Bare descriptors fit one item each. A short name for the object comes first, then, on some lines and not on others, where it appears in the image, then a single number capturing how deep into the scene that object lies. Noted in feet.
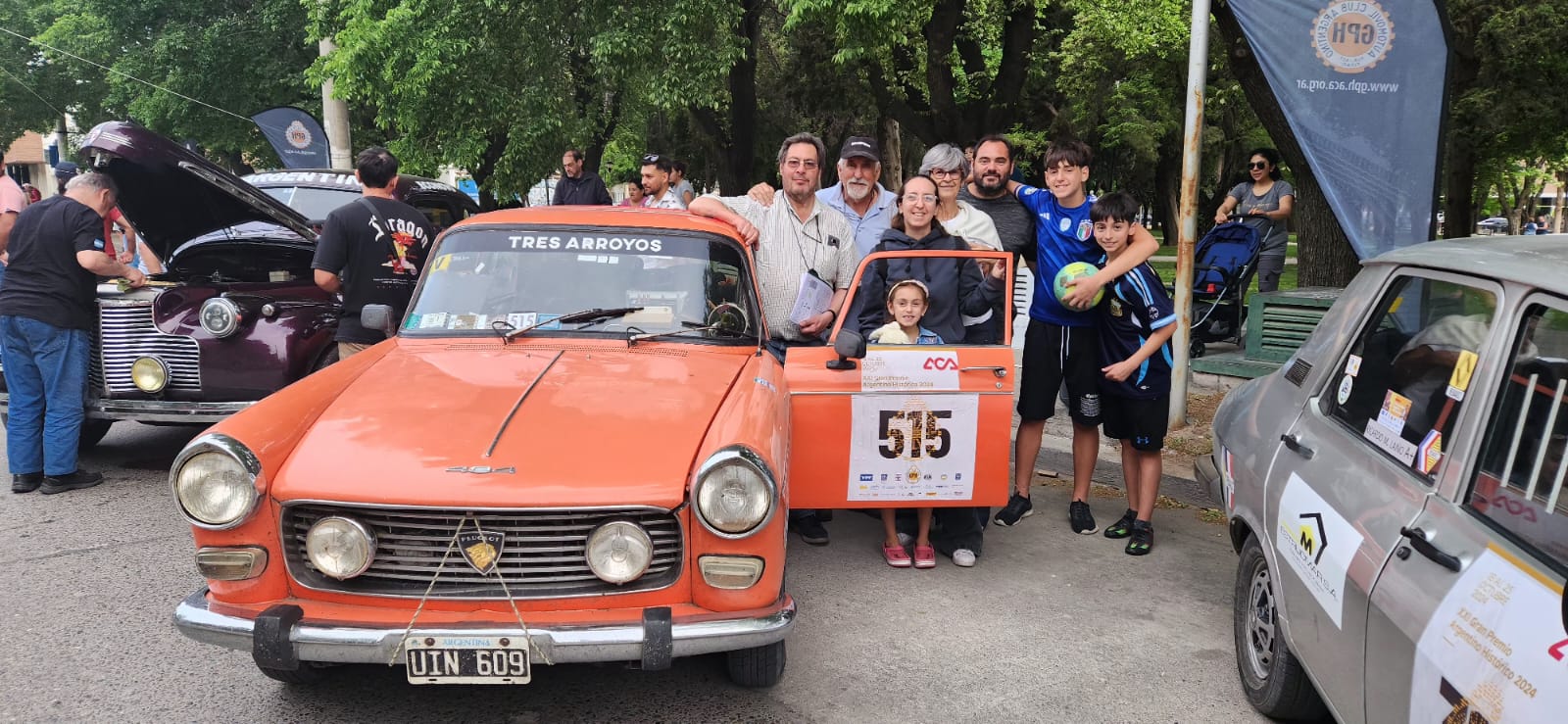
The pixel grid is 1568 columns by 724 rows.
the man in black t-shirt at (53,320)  19.38
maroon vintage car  19.99
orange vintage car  9.93
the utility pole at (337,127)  51.57
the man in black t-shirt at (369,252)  18.19
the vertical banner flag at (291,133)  53.16
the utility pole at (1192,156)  22.88
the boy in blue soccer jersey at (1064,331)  17.48
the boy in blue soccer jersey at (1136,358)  16.42
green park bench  25.77
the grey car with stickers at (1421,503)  7.06
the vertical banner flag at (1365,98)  20.97
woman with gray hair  17.39
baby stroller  31.45
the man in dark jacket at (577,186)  33.06
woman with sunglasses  31.68
